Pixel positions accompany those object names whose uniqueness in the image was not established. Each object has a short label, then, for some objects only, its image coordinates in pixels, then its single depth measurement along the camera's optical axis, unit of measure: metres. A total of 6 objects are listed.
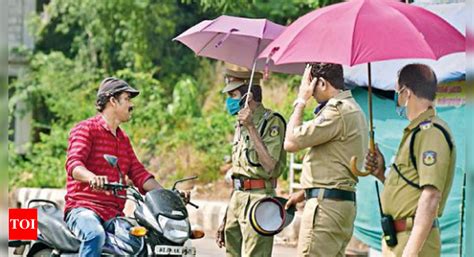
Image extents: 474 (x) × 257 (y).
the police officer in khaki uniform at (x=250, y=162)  14.38
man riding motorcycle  13.94
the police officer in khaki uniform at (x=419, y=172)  10.57
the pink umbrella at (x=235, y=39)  15.64
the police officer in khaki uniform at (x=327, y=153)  12.27
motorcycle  13.49
